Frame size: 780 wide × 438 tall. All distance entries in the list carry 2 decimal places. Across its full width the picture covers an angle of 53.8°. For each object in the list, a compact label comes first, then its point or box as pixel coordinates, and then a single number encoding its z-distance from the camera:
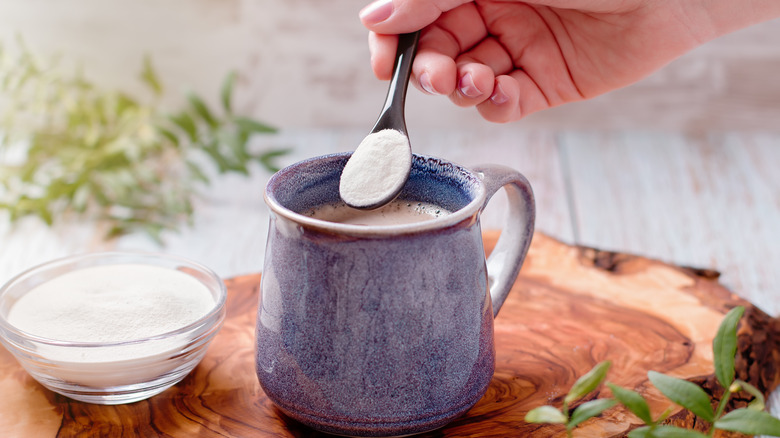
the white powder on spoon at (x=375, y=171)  0.76
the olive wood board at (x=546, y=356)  0.74
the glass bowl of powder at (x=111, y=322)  0.73
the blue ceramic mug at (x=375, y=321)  0.64
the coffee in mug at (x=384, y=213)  0.80
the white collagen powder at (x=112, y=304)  0.77
